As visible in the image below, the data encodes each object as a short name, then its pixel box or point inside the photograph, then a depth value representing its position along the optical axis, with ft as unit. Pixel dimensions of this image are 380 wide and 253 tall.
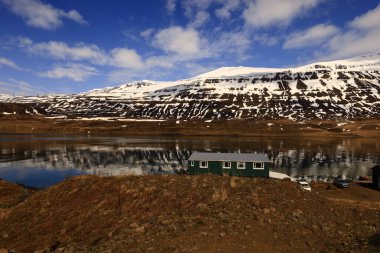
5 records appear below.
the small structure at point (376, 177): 174.40
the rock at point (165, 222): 73.87
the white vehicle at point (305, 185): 154.06
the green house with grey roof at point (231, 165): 172.14
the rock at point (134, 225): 73.45
